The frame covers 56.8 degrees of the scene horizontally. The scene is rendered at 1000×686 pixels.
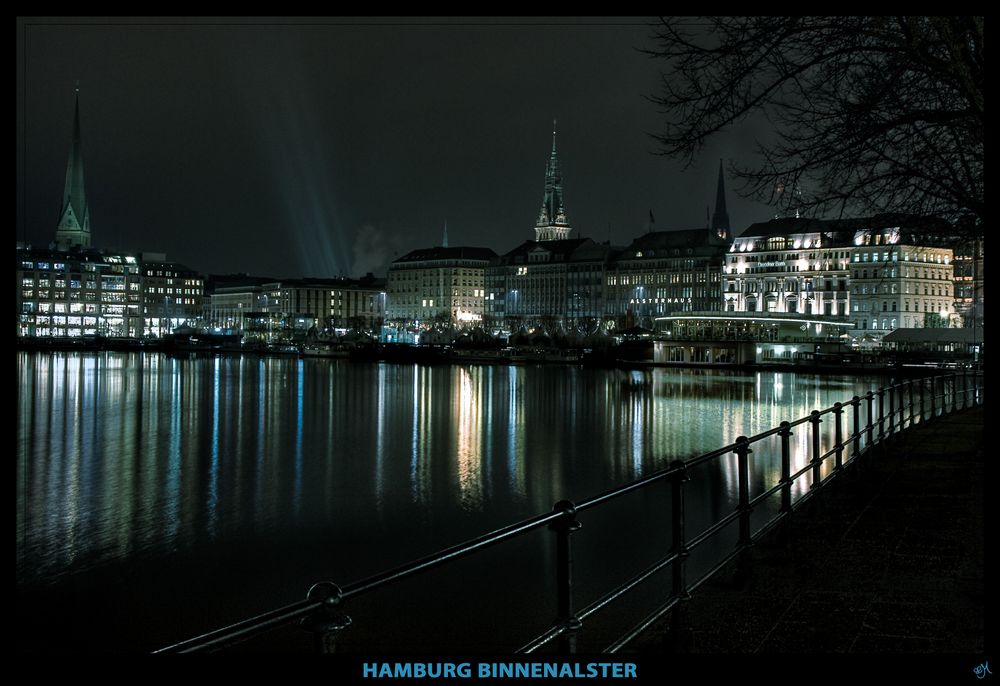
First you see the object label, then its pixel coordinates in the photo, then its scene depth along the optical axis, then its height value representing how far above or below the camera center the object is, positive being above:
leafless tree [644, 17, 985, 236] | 8.55 +2.65
